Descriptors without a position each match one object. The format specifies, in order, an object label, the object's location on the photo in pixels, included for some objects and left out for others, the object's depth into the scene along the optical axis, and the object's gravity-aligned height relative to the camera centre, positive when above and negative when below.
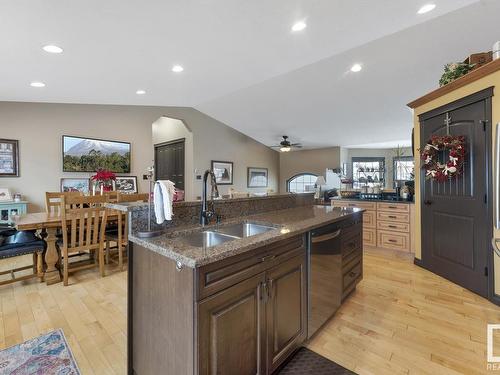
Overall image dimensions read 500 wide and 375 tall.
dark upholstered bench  2.72 -0.62
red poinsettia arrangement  3.89 +0.18
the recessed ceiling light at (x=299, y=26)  2.54 +1.61
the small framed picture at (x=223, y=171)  7.46 +0.47
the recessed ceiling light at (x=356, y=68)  3.87 +1.80
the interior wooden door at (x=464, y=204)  2.58 -0.25
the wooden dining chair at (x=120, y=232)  3.38 -0.61
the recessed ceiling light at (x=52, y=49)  2.50 +1.39
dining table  2.88 -0.56
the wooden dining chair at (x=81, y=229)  2.92 -0.48
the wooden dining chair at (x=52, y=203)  3.77 -0.21
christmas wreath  2.70 +0.29
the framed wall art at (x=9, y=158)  4.40 +0.57
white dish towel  1.50 -0.08
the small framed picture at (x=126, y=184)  5.70 +0.10
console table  4.17 -0.31
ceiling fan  7.43 +1.21
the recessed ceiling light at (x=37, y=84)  3.44 +1.43
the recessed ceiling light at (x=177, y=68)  3.30 +1.57
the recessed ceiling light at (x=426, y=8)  2.49 +1.72
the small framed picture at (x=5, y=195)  4.30 -0.08
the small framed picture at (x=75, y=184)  5.05 +0.10
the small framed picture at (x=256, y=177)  8.61 +0.32
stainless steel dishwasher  1.85 -0.68
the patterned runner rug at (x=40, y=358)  1.63 -1.13
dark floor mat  1.61 -1.17
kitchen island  1.14 -0.59
